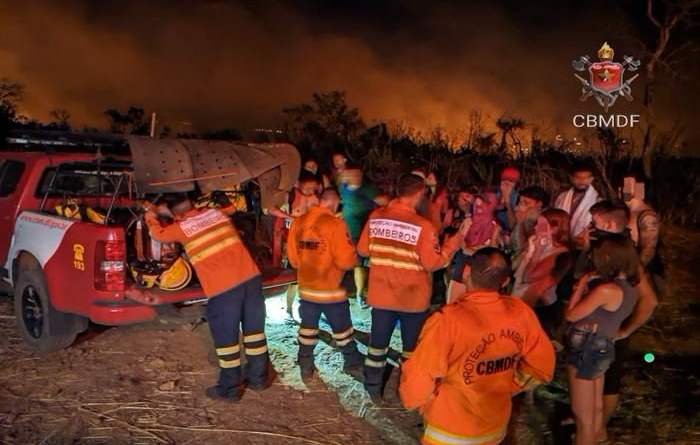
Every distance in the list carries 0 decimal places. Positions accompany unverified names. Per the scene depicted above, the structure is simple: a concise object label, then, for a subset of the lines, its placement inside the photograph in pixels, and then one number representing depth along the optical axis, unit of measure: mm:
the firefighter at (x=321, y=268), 5000
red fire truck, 5070
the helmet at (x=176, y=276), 5383
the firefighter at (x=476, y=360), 2533
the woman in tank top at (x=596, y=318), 3377
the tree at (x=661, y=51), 10812
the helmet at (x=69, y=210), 5917
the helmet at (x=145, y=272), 5352
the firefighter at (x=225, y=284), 4633
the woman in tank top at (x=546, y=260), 5105
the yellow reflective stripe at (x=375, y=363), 4781
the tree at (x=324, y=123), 18984
